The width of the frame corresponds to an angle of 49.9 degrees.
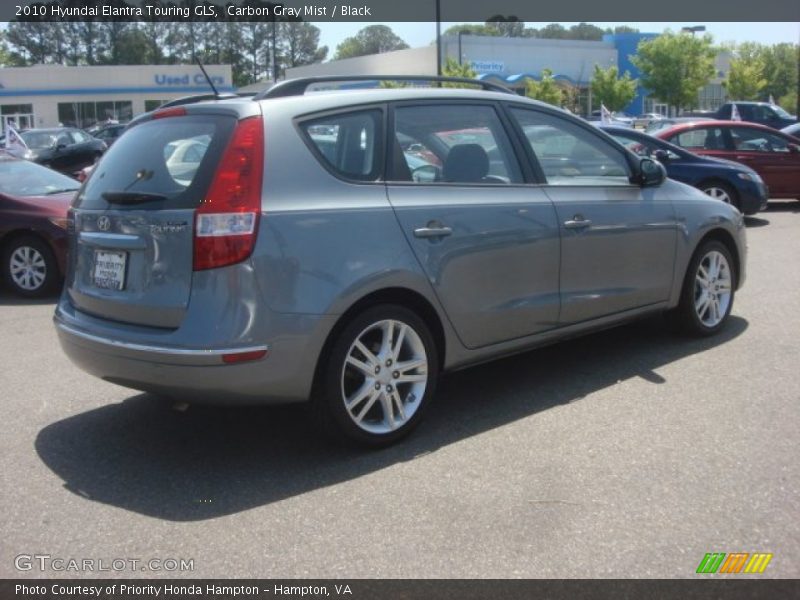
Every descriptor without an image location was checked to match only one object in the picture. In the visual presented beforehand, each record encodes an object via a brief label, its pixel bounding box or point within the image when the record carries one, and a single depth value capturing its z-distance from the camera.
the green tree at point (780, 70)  88.12
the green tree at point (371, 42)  116.69
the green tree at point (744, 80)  57.12
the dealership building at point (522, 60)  52.94
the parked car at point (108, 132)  31.47
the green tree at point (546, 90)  37.59
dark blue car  12.30
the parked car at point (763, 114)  30.64
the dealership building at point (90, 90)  56.00
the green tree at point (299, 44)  102.56
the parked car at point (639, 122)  36.33
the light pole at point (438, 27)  25.28
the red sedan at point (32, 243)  8.52
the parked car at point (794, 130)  22.09
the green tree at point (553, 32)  117.09
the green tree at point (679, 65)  50.66
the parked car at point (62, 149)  19.98
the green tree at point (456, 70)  39.10
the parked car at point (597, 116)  38.48
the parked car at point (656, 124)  18.87
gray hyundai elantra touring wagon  3.74
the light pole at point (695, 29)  50.30
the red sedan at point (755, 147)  13.86
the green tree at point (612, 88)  50.06
